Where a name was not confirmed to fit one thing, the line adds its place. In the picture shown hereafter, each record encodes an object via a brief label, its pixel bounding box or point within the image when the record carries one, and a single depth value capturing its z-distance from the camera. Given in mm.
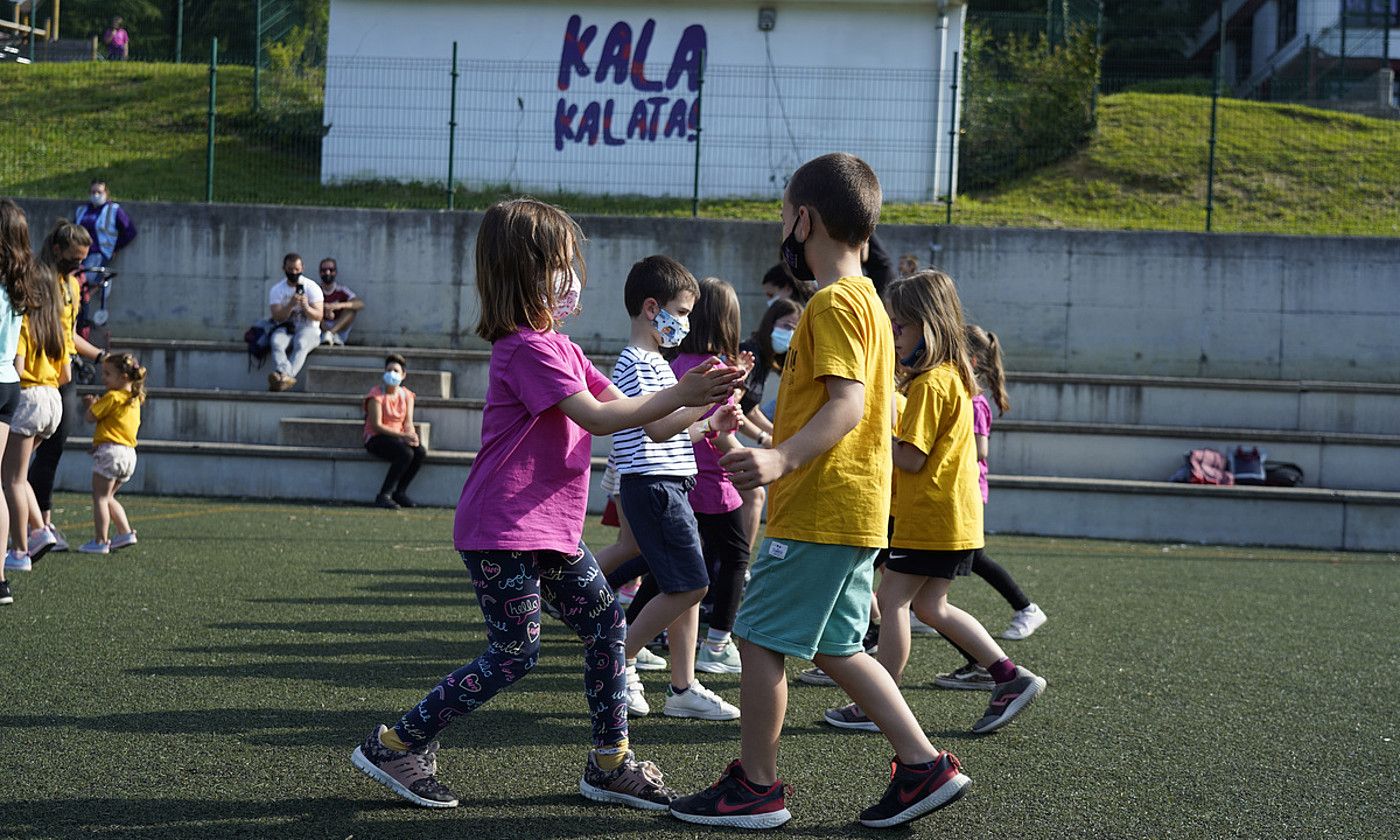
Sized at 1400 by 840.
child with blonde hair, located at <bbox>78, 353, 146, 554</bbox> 8383
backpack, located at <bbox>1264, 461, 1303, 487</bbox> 12655
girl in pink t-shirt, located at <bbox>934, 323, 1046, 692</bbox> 6359
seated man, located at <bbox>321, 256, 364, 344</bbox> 15406
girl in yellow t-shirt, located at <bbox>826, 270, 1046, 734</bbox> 4621
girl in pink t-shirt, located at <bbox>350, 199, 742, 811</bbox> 3553
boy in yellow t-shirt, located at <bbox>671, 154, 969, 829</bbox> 3516
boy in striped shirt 4730
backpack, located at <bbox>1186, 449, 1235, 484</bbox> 12594
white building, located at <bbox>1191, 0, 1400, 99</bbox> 27375
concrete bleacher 12203
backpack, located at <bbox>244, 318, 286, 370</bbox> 14461
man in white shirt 14438
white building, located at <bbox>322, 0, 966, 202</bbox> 16812
